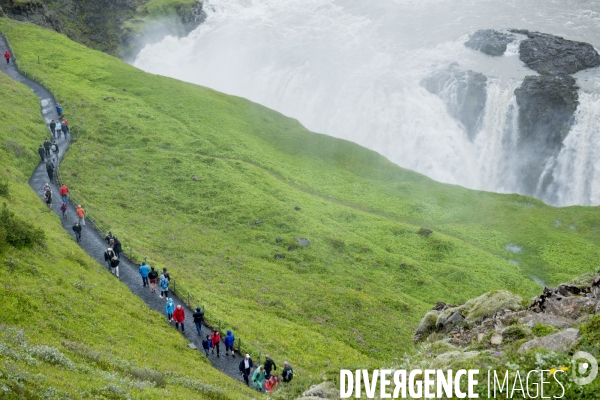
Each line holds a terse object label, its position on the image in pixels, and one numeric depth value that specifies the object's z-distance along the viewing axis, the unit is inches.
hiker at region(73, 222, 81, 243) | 1578.5
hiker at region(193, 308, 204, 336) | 1273.4
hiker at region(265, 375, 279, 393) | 1068.2
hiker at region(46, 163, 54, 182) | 1927.0
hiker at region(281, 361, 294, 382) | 1077.1
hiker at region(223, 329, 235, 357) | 1223.5
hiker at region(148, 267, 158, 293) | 1386.6
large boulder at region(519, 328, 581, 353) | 681.1
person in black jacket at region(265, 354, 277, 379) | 1114.1
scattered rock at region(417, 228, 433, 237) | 2284.7
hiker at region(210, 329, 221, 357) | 1214.4
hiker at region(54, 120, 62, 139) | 2394.2
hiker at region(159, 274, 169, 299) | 1379.2
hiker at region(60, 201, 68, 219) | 1710.1
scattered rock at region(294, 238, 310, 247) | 1984.3
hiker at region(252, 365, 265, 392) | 1099.3
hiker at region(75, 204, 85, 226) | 1679.4
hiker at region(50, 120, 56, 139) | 2326.0
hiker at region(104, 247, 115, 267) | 1465.2
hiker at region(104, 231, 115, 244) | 1604.8
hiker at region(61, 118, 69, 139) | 2391.9
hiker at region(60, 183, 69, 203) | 1765.5
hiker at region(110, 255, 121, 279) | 1440.7
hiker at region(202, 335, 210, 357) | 1220.5
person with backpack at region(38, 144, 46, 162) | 2103.8
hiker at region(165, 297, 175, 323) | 1296.9
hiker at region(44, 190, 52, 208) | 1761.8
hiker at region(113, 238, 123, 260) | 1523.1
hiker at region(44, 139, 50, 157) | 2113.7
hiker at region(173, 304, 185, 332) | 1266.0
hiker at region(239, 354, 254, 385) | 1135.6
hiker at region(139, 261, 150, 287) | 1418.6
